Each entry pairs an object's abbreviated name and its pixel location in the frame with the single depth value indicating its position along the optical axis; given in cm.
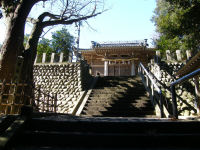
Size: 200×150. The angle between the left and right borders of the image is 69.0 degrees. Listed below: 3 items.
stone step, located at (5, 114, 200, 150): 223
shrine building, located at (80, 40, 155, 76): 1539
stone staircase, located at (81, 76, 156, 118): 628
